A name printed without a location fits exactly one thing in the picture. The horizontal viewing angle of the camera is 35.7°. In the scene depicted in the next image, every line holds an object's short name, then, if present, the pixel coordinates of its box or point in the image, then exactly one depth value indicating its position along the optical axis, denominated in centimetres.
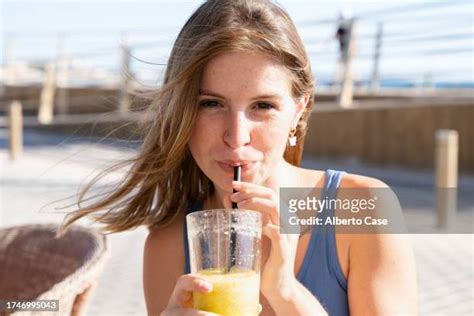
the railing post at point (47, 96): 1370
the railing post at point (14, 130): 998
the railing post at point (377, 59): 917
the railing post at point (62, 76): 1398
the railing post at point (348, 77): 946
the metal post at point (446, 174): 579
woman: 170
